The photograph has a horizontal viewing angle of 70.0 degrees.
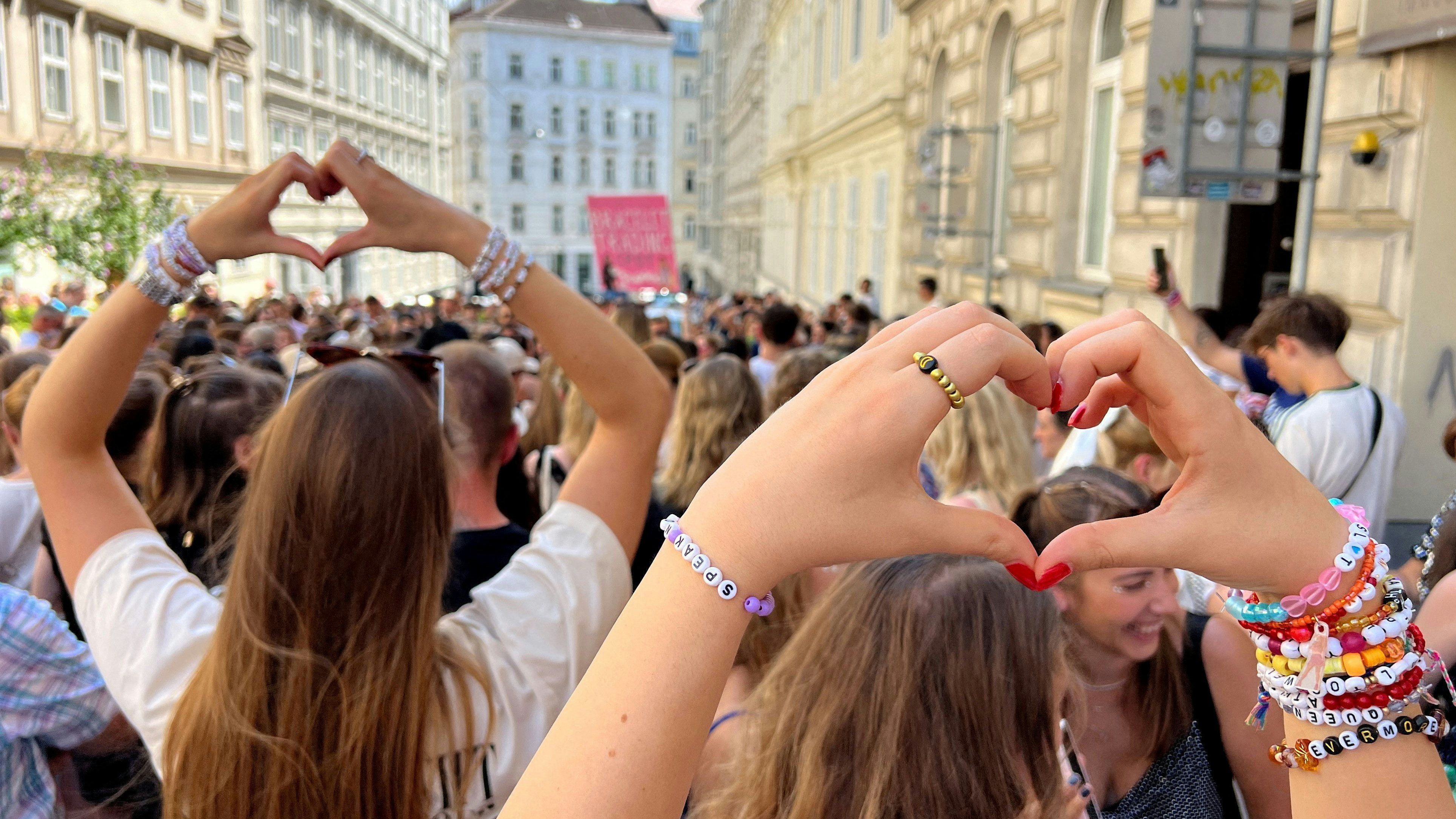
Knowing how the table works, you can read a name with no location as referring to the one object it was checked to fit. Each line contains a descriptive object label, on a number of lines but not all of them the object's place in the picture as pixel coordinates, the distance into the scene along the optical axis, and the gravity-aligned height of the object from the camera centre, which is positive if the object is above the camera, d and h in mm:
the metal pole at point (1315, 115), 5016 +786
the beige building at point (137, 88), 18266 +3291
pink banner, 16734 +308
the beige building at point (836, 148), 15789 +2303
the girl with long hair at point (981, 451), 3531 -619
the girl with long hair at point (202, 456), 2586 -529
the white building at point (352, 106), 29766 +5066
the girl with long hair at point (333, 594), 1522 -538
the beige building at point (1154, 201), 4734 +500
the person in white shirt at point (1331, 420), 3701 -499
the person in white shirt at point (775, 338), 7344 -539
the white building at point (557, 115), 61812 +8551
